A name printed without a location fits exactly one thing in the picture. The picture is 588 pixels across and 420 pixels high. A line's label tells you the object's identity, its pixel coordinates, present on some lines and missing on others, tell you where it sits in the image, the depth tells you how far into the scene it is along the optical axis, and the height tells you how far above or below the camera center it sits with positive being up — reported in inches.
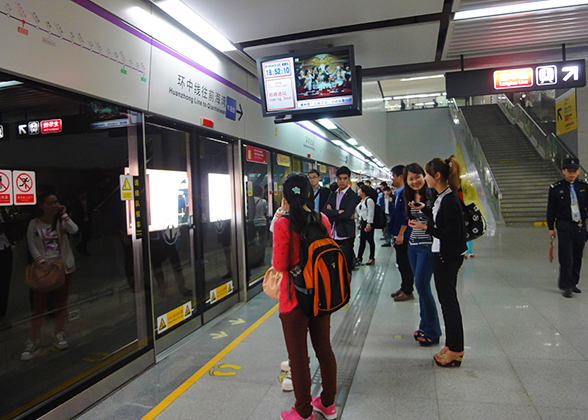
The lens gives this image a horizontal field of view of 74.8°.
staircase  514.9 +38.2
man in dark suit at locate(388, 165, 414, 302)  177.5 -22.1
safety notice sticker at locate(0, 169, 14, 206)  86.1 +4.9
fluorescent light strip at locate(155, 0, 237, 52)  131.6 +68.2
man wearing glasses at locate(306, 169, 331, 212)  237.6 +3.6
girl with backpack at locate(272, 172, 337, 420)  84.3 -20.7
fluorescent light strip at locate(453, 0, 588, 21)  148.4 +72.8
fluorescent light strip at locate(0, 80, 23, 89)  85.4 +28.5
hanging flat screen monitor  174.7 +53.9
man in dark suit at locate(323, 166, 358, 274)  194.4 -7.0
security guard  184.2 -12.8
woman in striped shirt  133.1 -24.2
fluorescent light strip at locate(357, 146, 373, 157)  554.4 +72.2
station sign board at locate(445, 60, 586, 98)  188.2 +57.2
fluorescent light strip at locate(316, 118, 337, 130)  324.5 +66.3
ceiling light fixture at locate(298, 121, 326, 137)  320.2 +64.6
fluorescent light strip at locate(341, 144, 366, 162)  521.8 +70.9
